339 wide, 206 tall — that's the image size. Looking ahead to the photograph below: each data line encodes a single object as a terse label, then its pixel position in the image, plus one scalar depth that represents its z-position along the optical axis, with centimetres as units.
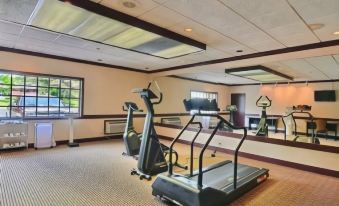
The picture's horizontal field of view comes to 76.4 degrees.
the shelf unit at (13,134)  507
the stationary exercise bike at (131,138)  471
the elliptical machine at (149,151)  372
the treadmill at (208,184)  253
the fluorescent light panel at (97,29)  295
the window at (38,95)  538
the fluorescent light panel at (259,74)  701
